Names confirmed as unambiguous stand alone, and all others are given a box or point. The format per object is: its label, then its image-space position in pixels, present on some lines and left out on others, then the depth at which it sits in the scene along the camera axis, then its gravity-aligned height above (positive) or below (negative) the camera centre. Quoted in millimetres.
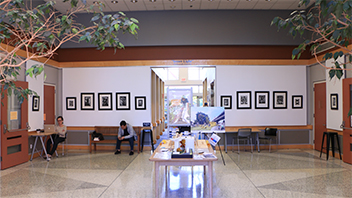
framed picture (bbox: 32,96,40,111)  8014 -6
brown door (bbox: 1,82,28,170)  6630 -791
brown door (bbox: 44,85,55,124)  8945 -7
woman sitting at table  8083 -1076
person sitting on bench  8687 -1070
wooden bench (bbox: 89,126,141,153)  9156 -1018
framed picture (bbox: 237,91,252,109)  9359 +134
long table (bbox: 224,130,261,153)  8770 -1127
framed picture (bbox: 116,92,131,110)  9438 +103
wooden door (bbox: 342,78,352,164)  6867 -573
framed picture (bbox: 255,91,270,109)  9359 +133
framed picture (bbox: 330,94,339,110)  7562 +75
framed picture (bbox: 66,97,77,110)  9594 +69
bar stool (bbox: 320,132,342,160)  7435 -1079
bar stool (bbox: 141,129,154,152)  8984 -1010
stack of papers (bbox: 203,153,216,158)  4355 -916
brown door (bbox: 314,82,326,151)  8547 -327
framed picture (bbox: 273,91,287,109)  9367 +133
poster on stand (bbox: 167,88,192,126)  10617 -103
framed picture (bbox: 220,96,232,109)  9328 +78
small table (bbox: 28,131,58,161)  7535 -990
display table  4168 -994
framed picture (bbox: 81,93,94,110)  9539 +106
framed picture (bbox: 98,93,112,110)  9492 +105
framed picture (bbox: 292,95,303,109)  9383 +94
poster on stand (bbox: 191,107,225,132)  6891 -431
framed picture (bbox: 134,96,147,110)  9414 +26
